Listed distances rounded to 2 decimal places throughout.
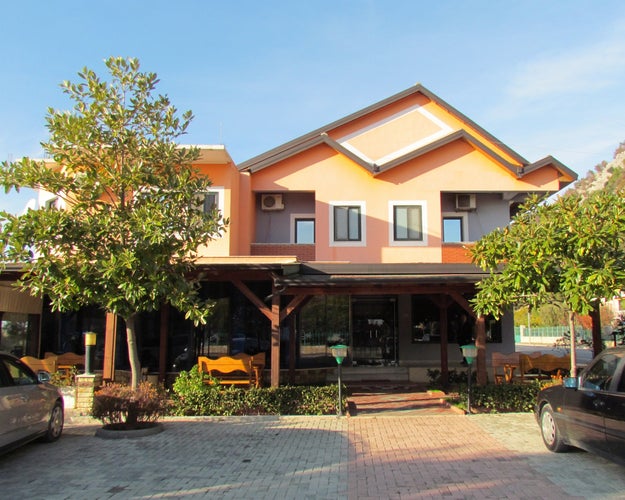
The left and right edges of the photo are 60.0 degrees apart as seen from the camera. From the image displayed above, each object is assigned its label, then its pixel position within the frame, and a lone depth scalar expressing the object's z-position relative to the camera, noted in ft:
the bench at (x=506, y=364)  44.37
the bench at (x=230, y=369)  42.11
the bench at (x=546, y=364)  44.01
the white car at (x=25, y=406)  23.30
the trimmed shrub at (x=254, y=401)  36.27
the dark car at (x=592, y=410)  20.33
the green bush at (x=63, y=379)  42.59
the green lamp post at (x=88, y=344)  38.86
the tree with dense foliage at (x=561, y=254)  27.25
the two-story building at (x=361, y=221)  53.06
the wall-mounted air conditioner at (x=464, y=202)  59.16
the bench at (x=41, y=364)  45.09
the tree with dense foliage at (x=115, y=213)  29.32
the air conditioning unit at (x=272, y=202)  58.95
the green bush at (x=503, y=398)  36.42
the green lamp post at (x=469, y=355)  36.17
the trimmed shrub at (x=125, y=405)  30.50
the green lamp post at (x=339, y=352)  34.94
